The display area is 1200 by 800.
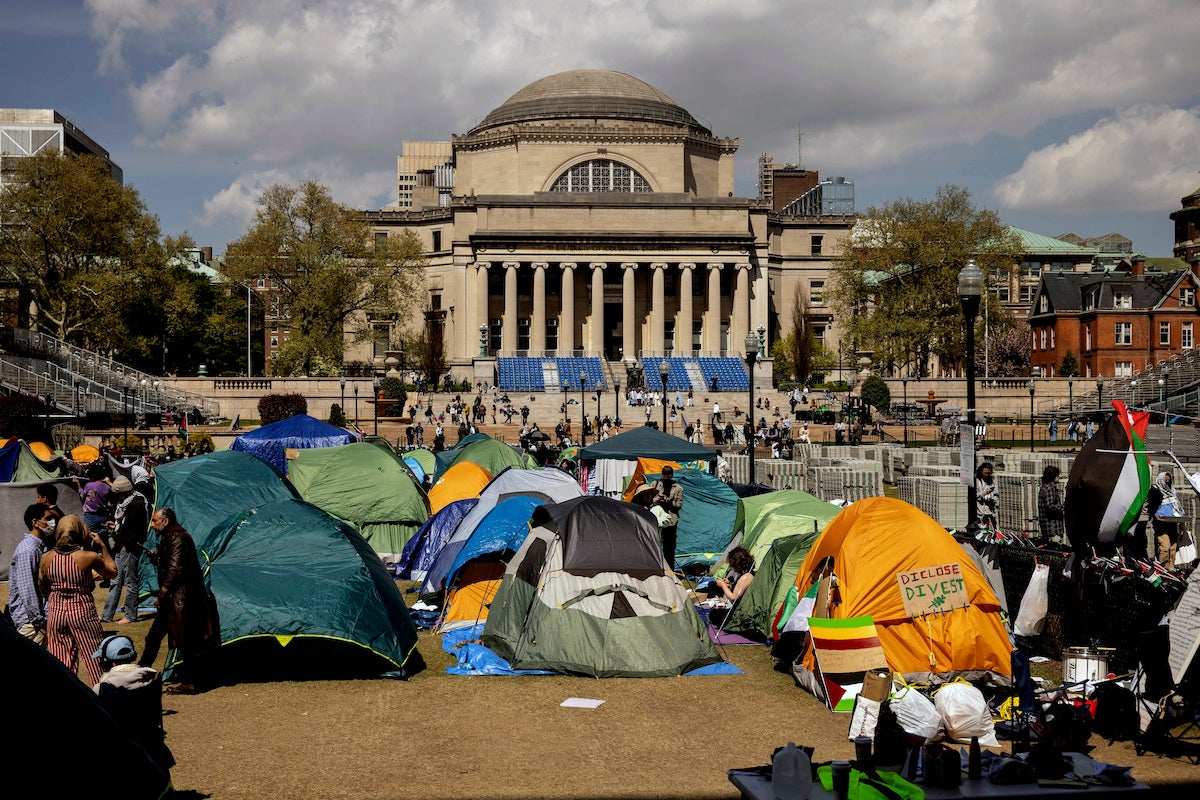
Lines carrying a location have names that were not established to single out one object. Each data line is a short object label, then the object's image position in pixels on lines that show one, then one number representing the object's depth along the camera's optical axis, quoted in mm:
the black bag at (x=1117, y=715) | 11406
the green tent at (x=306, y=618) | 13758
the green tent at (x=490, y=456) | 28062
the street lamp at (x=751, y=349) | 30922
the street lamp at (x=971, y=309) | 16797
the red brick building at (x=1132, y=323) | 80688
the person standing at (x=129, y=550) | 16422
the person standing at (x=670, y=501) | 19906
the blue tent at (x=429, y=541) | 20219
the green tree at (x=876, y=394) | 65562
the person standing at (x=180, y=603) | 13164
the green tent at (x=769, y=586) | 15734
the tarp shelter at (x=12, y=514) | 20266
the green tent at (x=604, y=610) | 14312
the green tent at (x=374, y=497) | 22984
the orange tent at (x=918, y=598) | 13008
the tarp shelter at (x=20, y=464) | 23641
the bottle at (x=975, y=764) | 8812
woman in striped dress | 12086
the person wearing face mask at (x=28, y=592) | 12344
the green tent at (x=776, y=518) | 18438
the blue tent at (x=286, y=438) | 30422
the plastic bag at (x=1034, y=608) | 14445
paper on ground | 12890
